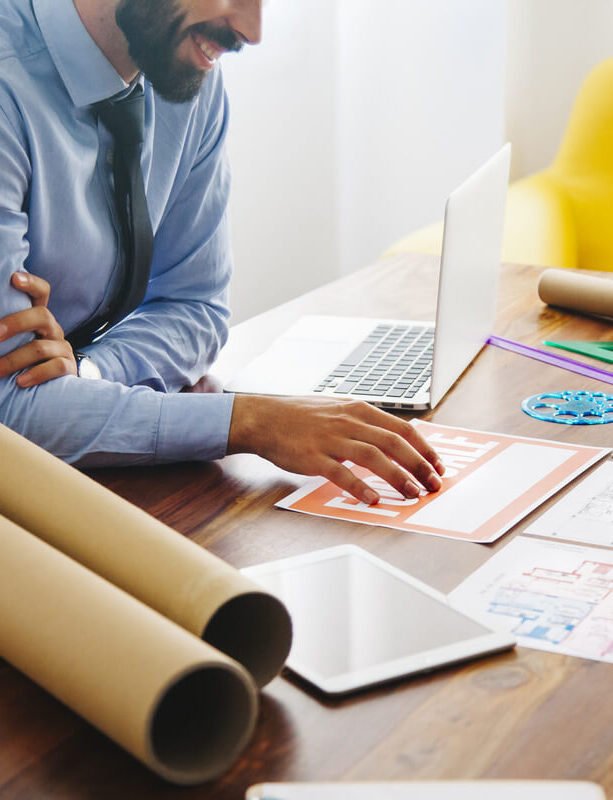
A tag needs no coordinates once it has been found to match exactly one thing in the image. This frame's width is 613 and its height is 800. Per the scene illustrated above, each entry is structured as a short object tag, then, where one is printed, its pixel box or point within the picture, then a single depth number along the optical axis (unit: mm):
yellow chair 3338
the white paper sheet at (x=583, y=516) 1360
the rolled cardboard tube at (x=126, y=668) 997
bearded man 1532
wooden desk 1042
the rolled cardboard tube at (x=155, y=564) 1078
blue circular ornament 1659
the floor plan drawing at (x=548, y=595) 1191
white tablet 1145
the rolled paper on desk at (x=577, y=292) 2038
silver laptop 1693
